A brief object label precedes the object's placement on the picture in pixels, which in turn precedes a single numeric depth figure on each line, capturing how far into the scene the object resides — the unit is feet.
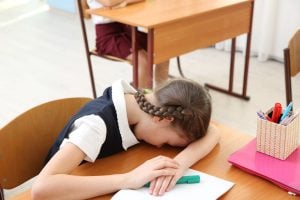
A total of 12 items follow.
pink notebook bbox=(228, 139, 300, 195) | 3.47
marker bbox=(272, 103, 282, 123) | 3.88
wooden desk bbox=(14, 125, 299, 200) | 3.43
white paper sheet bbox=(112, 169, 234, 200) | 3.30
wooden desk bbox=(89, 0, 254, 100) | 7.48
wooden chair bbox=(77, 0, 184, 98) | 8.80
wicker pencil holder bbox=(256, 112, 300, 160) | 3.73
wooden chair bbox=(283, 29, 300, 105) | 5.41
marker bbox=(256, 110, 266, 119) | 3.87
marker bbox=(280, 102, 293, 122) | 3.85
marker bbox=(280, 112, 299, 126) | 3.75
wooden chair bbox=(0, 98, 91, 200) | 4.12
